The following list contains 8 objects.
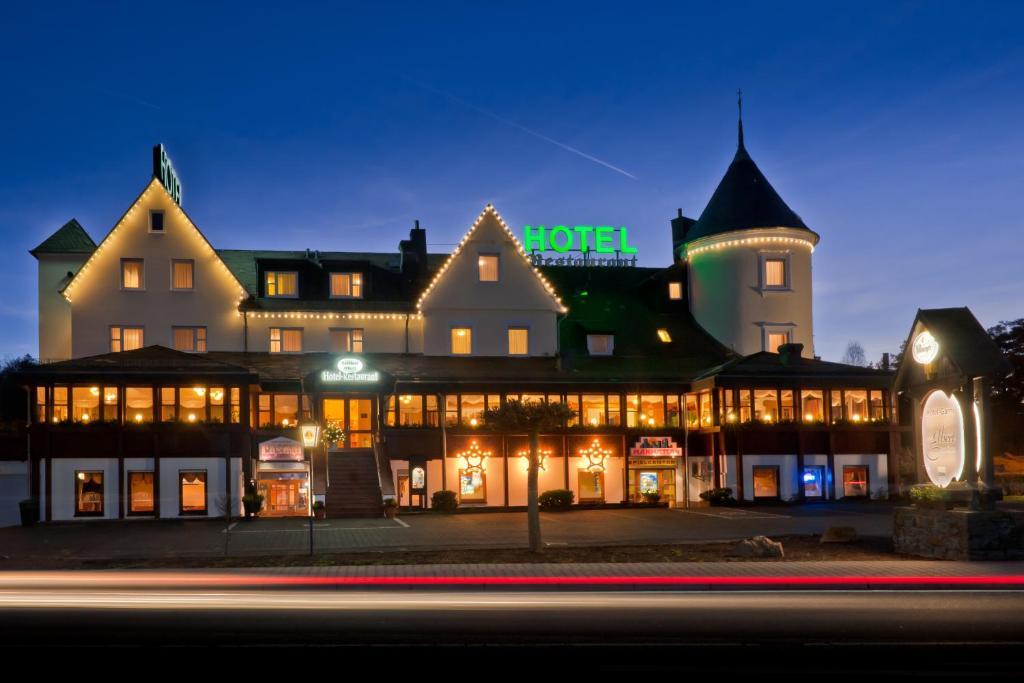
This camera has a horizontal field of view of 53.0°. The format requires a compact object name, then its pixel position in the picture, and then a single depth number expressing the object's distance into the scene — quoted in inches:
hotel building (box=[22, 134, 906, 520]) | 1707.7
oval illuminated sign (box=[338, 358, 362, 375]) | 1835.6
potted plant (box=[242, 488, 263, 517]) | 1651.1
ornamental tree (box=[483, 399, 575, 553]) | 991.6
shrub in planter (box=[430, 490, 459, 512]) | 1763.0
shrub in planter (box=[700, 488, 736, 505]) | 1829.5
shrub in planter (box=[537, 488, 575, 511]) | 1796.3
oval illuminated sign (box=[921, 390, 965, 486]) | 917.2
